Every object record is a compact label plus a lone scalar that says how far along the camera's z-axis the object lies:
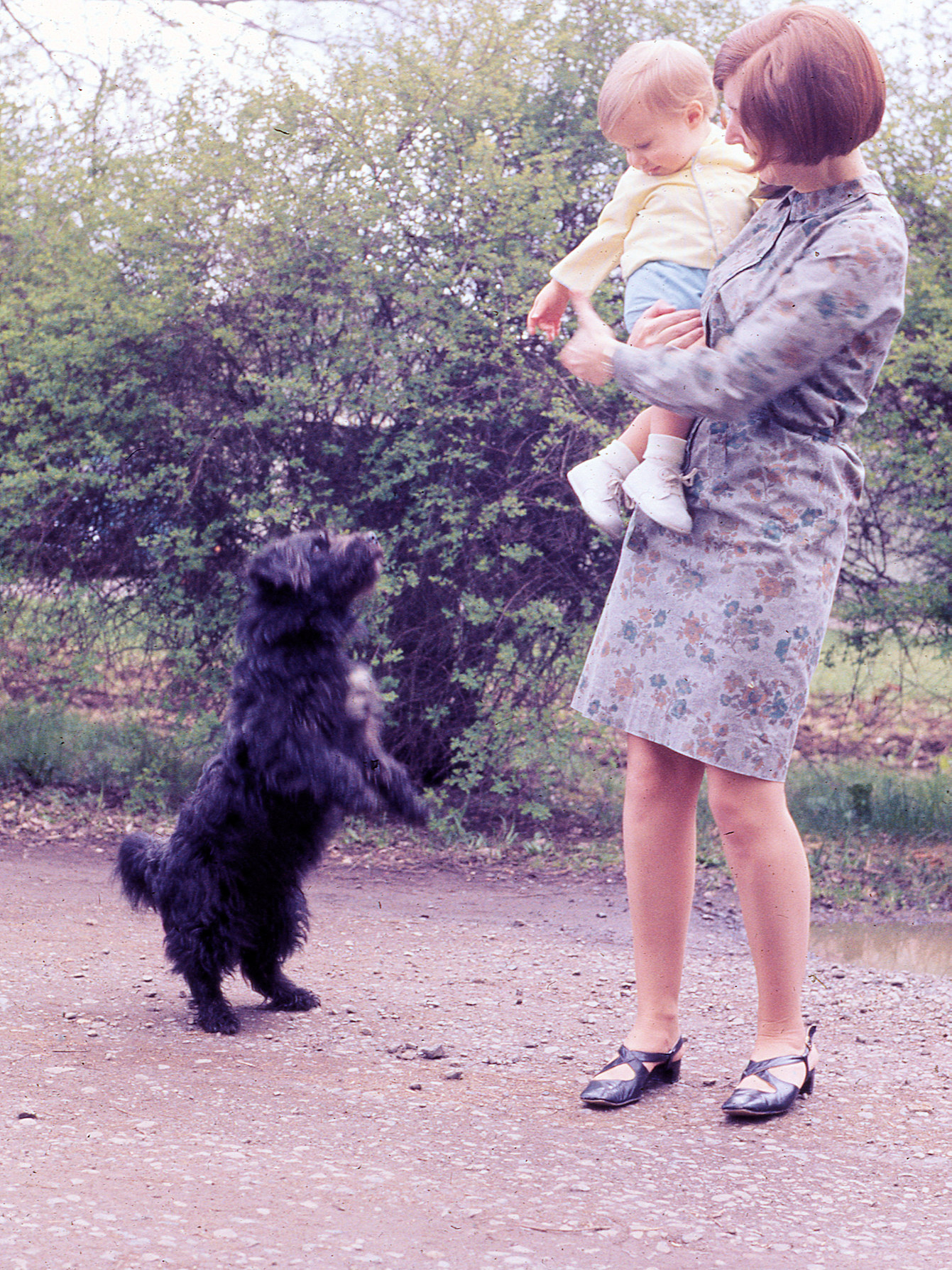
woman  2.57
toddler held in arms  2.98
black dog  3.33
